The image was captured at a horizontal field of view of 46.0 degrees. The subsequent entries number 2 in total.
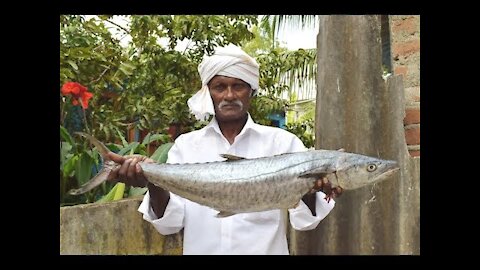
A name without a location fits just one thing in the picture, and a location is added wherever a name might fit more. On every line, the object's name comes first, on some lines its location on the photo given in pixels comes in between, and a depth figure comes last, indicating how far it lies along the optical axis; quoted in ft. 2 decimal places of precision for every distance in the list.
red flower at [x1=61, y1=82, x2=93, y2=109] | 9.12
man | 7.81
